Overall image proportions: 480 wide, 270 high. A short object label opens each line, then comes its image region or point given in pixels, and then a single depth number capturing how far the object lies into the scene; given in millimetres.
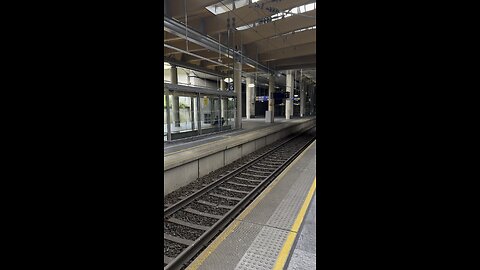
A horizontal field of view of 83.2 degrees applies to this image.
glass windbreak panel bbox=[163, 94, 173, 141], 8727
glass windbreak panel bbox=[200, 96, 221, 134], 11487
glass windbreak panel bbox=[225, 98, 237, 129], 13766
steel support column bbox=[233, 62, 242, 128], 14859
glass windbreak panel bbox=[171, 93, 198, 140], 9891
